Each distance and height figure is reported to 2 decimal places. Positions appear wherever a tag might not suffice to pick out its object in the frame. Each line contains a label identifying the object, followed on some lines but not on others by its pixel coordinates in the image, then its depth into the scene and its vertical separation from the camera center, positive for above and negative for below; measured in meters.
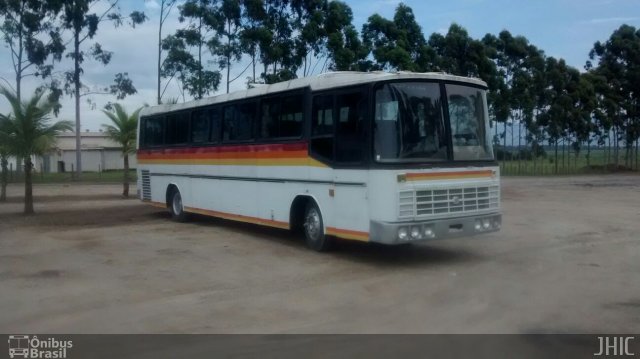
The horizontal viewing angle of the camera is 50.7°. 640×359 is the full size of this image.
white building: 61.69 +0.03
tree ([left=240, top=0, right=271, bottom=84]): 28.14 +5.34
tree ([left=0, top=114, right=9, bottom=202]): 18.28 +0.37
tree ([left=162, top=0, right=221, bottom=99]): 29.81 +5.01
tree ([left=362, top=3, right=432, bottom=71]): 27.77 +4.96
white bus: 10.09 -0.02
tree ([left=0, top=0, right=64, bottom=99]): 35.69 +7.03
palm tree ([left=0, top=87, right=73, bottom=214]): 18.31 +0.85
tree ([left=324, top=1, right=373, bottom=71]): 27.66 +4.75
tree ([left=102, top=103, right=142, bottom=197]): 25.62 +1.15
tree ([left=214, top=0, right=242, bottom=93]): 29.08 +5.40
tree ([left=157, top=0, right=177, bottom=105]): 32.91 +4.51
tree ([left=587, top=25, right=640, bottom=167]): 45.25 +4.99
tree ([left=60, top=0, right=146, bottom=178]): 36.50 +6.82
